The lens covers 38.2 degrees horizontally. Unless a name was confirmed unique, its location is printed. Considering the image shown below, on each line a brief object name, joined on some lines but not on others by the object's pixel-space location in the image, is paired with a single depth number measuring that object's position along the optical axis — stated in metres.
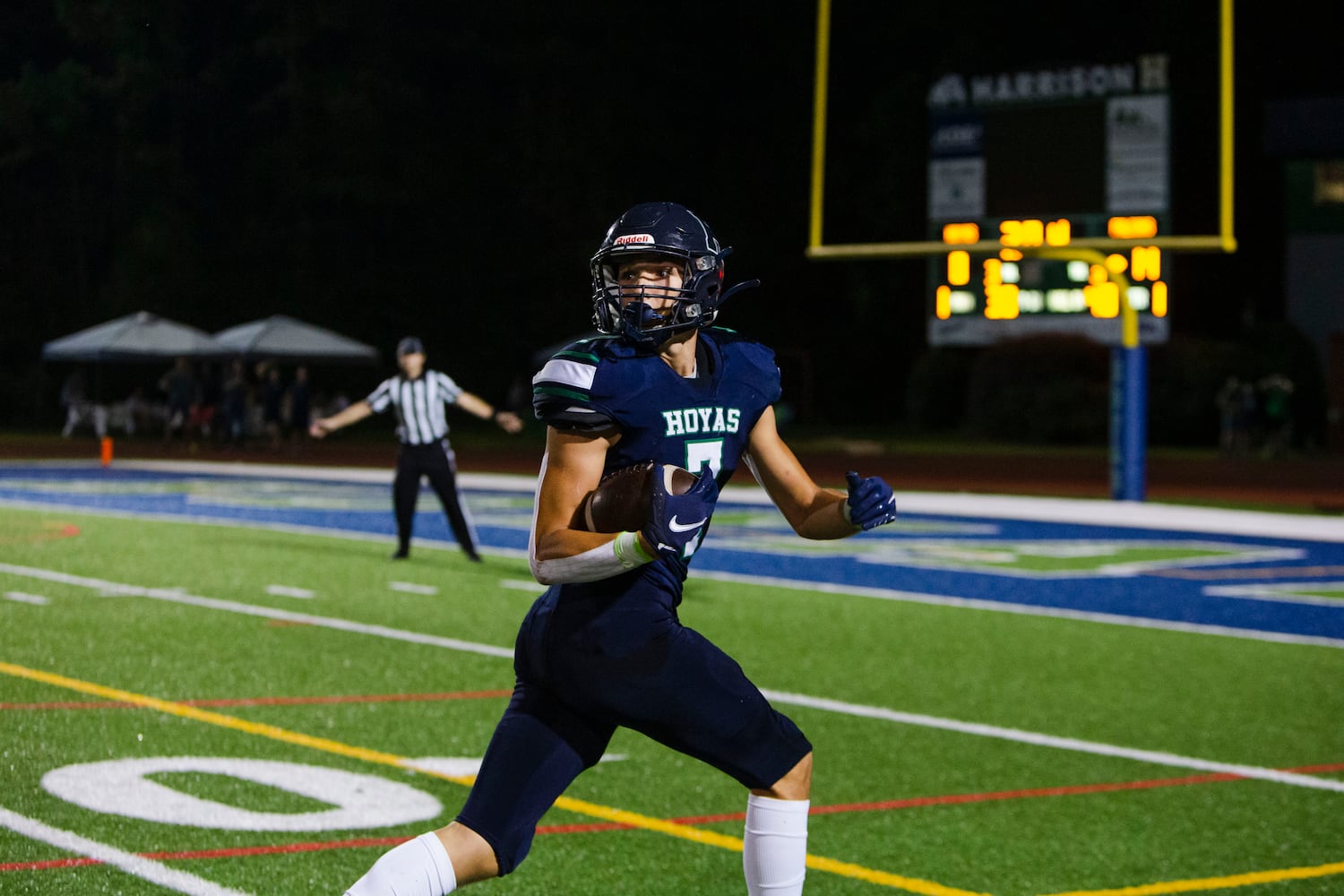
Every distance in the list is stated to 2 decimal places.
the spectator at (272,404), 34.47
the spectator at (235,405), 34.38
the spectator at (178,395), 35.28
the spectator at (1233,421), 35.41
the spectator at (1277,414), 36.28
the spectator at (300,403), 35.12
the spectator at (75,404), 42.94
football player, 3.77
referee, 14.13
